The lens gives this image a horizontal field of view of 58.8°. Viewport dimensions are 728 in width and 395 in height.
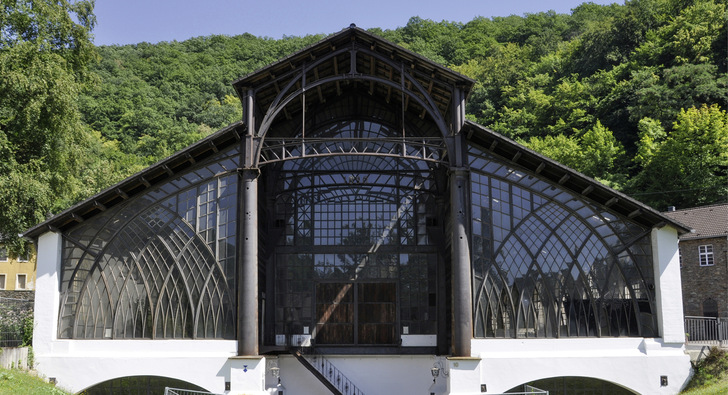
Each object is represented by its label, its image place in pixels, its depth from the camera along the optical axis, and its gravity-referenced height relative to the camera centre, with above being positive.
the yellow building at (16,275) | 49.38 +1.98
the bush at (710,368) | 19.52 -2.27
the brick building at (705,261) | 31.61 +1.59
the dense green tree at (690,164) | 41.66 +8.40
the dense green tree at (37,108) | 23.47 +7.16
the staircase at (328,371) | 22.52 -2.57
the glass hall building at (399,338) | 20.25 +0.71
